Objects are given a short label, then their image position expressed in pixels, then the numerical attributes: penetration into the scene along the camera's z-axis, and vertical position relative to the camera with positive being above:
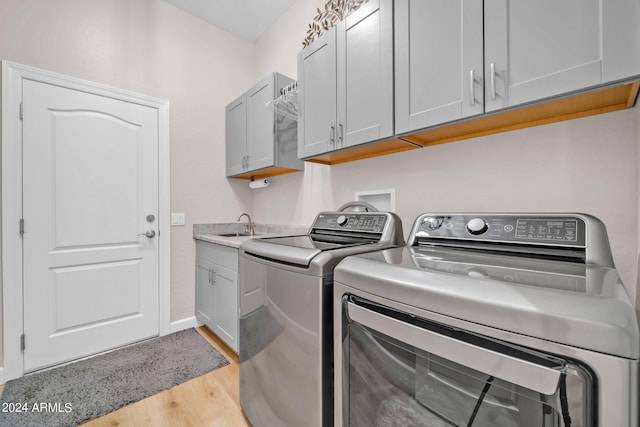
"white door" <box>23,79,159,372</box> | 1.89 -0.06
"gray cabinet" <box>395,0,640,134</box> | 0.76 +0.55
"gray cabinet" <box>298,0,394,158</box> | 1.29 +0.72
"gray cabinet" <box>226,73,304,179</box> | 2.14 +0.68
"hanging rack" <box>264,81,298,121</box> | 1.93 +0.85
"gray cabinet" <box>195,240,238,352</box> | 1.96 -0.62
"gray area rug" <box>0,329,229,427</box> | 1.48 -1.10
